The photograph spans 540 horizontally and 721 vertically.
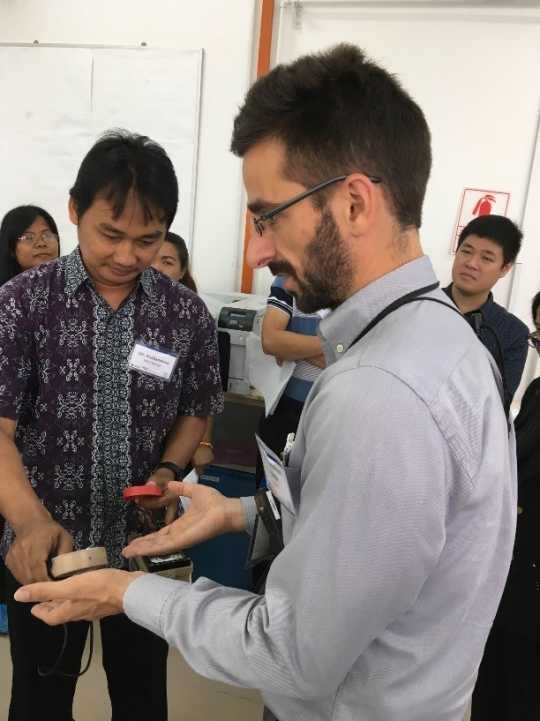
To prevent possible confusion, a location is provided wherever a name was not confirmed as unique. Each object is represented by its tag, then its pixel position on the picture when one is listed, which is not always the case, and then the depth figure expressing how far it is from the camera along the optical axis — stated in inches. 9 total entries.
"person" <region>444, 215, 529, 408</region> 85.4
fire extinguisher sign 104.5
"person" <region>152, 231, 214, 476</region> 90.1
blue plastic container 92.9
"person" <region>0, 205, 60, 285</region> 89.0
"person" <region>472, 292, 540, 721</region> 55.3
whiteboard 112.6
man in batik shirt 42.6
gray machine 94.3
